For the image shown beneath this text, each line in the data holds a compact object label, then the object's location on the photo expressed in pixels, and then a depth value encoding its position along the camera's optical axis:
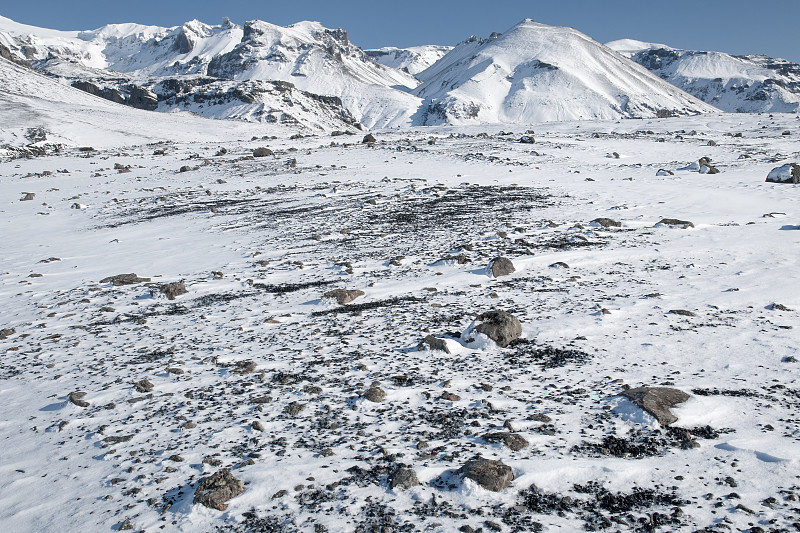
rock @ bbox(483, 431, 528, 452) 3.87
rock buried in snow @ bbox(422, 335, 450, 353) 5.66
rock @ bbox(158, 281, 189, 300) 8.12
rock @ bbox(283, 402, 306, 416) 4.54
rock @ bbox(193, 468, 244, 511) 3.38
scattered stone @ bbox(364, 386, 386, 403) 4.69
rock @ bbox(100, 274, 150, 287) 8.88
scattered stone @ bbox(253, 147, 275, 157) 28.78
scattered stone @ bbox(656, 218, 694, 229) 10.94
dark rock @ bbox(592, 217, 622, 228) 11.32
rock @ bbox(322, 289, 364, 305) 7.49
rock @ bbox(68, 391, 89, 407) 4.85
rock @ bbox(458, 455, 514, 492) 3.42
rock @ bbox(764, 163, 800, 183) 16.30
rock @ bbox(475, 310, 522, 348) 5.76
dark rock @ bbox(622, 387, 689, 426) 4.16
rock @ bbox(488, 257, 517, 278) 8.33
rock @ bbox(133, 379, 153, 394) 5.06
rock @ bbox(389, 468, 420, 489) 3.50
